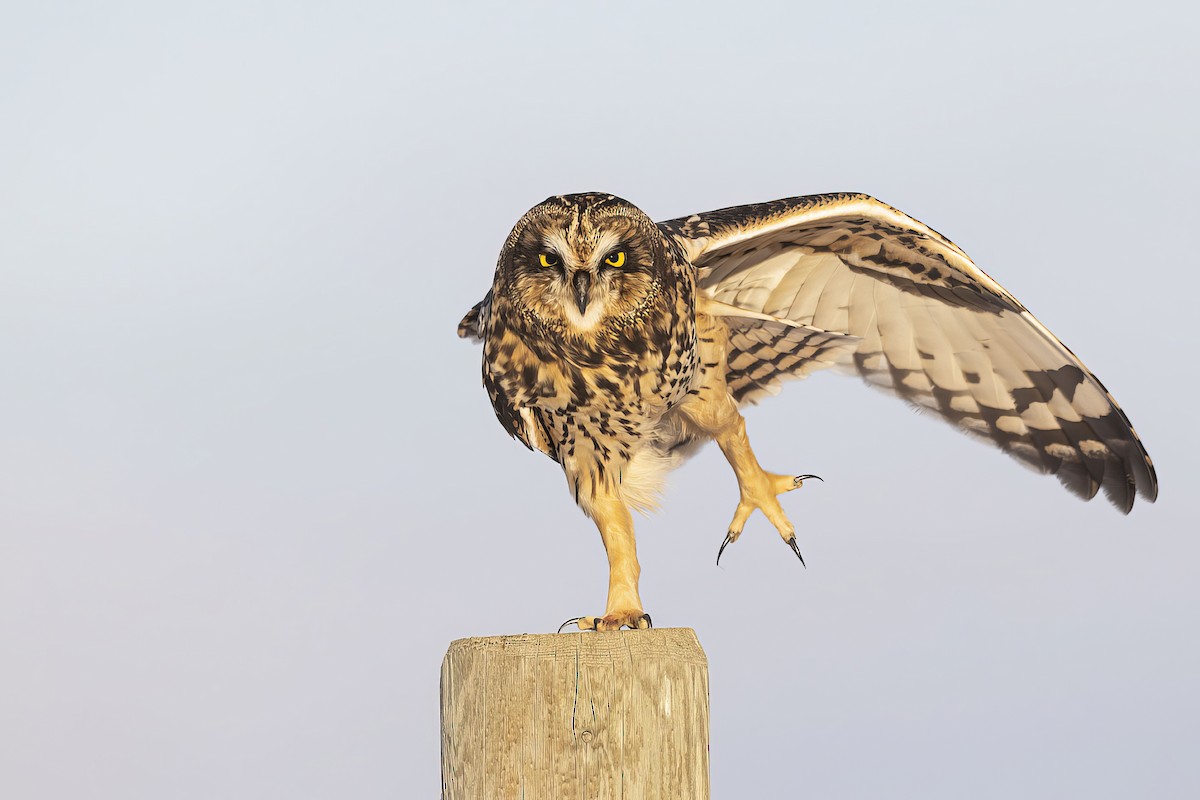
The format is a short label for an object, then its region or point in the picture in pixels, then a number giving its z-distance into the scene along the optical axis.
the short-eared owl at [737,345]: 8.59
